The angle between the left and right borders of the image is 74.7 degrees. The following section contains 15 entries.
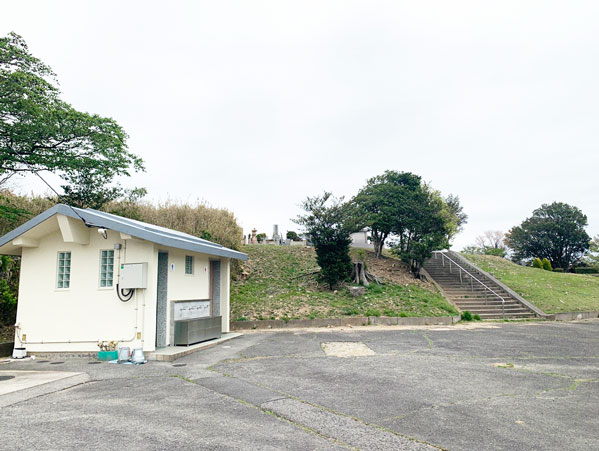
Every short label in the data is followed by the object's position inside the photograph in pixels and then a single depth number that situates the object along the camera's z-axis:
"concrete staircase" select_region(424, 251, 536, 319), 18.16
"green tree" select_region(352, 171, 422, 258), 22.67
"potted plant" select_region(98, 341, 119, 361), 8.64
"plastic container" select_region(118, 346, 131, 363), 8.34
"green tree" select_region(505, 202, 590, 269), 46.25
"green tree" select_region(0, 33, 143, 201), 12.02
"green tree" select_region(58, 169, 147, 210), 16.05
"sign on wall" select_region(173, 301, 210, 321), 10.12
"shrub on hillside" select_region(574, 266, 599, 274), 41.33
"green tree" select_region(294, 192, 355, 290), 17.45
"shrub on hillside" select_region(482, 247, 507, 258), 51.15
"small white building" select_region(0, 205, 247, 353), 8.91
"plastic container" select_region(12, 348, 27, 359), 9.28
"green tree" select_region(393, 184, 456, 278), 21.09
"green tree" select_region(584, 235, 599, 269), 34.39
